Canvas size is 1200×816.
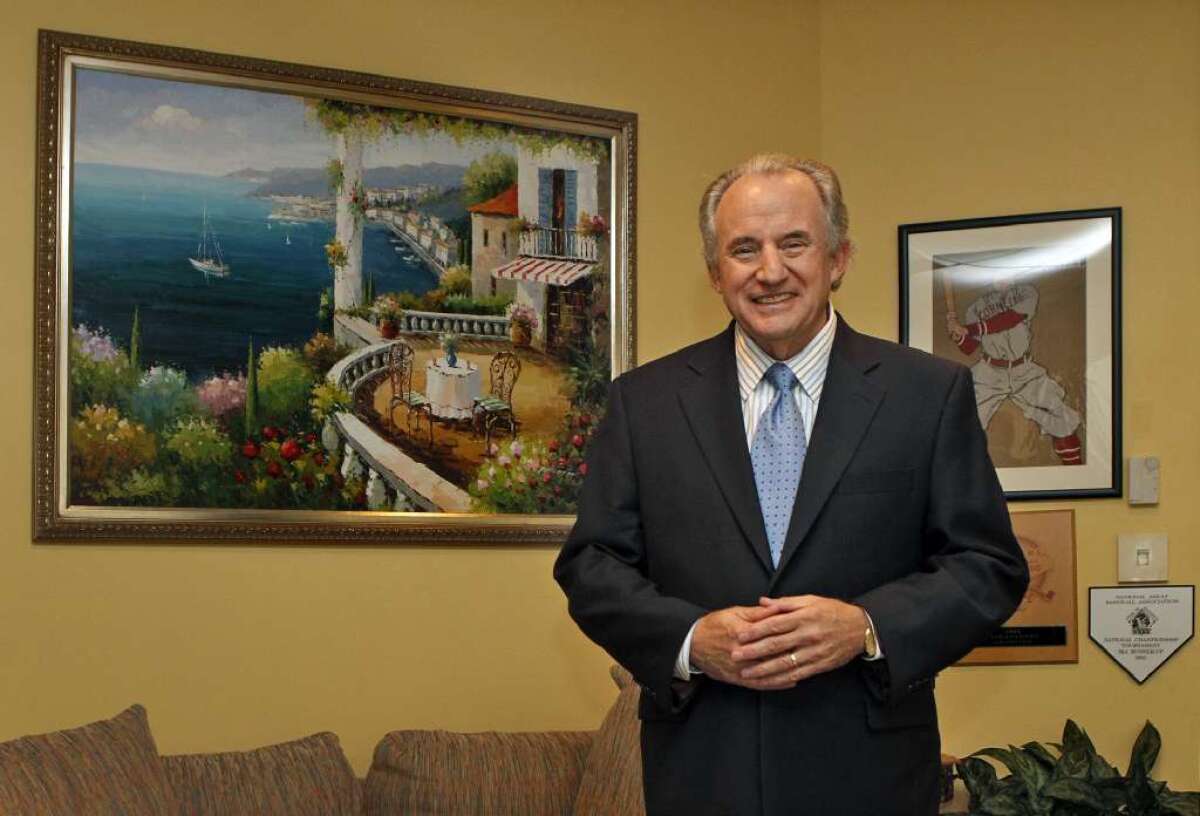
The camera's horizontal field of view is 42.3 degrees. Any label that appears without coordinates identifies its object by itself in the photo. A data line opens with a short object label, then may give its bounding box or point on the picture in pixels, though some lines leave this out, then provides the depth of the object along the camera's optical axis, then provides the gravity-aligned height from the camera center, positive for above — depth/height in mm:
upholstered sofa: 2924 -770
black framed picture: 3799 +195
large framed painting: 3307 +253
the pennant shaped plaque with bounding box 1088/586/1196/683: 3682 -511
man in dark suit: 1912 -172
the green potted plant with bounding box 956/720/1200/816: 3410 -839
